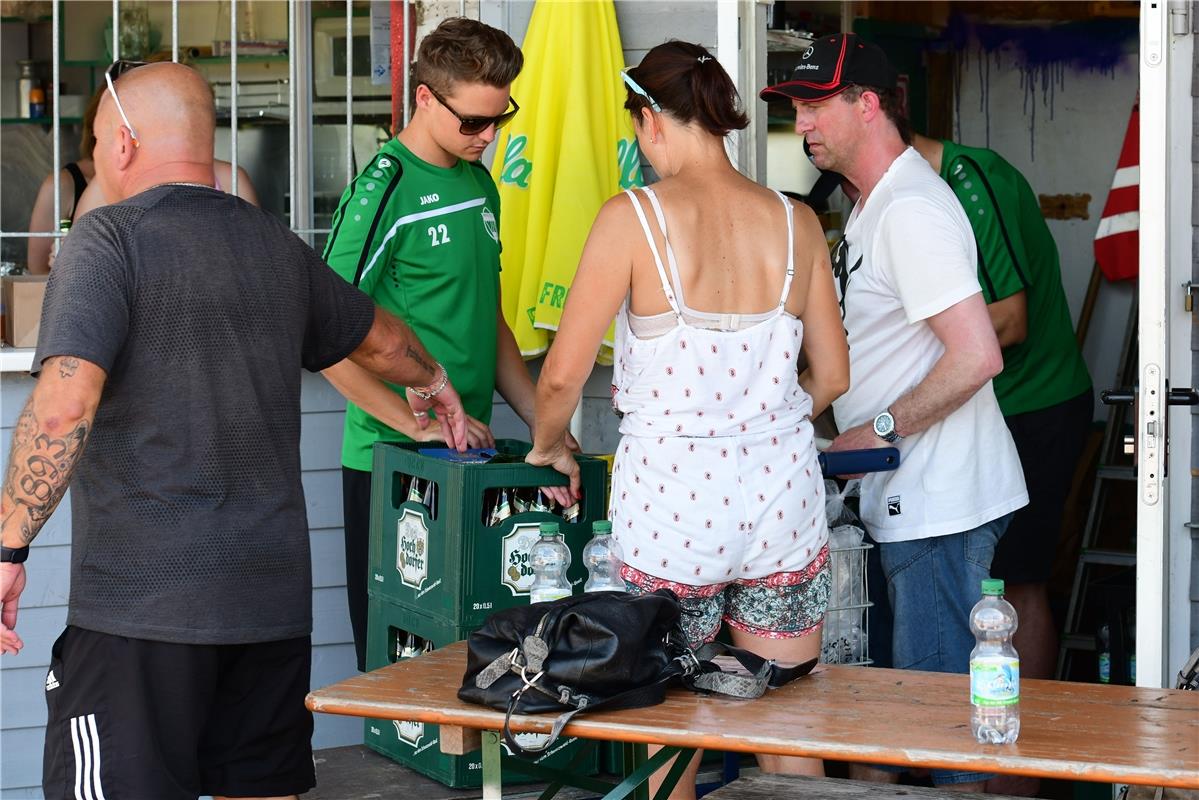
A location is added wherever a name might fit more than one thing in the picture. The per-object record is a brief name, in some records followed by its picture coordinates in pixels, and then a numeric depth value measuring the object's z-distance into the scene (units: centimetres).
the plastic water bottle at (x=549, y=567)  334
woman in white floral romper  301
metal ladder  550
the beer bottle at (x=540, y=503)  382
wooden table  238
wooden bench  315
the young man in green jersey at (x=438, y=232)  383
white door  364
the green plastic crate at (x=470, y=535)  373
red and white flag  521
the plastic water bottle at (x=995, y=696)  245
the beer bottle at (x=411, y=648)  405
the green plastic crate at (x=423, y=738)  398
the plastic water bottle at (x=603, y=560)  311
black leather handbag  259
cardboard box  467
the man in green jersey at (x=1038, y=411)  471
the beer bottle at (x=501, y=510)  378
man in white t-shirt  351
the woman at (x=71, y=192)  488
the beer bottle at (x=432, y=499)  385
